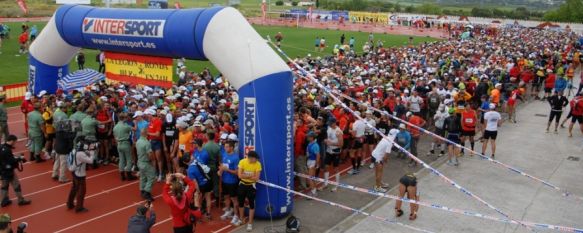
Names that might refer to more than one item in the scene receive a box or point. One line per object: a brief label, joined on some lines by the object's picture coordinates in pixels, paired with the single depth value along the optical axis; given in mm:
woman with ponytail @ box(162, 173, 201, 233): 6836
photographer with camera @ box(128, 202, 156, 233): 6348
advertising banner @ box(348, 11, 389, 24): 58725
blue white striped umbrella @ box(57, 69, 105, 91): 13492
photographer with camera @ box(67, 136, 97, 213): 8617
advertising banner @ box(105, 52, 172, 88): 10599
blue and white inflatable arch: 8461
